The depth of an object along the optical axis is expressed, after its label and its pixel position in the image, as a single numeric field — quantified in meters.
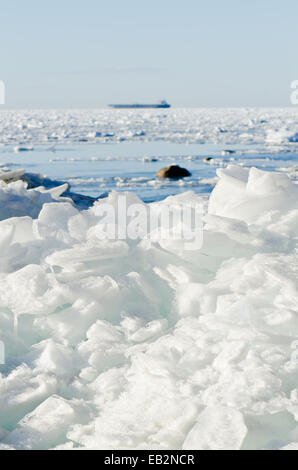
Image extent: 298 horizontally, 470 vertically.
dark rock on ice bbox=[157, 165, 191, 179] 14.89
